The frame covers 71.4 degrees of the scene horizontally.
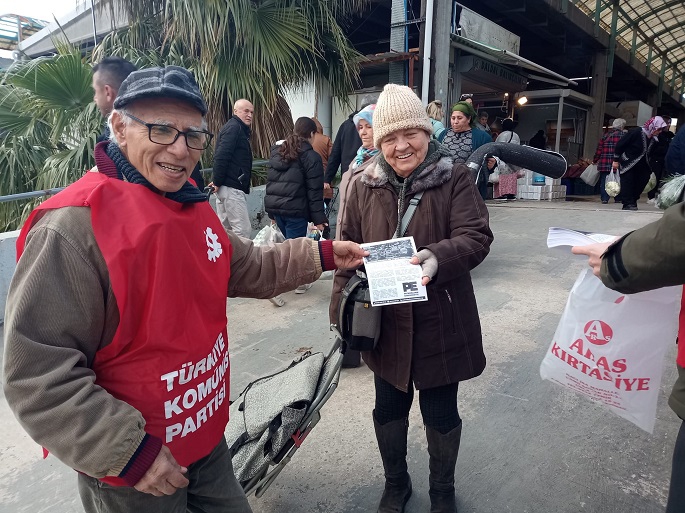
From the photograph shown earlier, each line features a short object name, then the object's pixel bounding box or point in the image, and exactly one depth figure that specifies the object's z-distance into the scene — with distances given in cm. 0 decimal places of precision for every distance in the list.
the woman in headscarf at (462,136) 491
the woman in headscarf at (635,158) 868
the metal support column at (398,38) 854
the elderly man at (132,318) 106
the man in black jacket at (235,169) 517
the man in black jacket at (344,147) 519
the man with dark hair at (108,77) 334
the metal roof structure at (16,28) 1585
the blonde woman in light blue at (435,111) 567
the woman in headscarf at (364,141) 383
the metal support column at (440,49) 822
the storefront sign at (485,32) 902
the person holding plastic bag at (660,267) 117
